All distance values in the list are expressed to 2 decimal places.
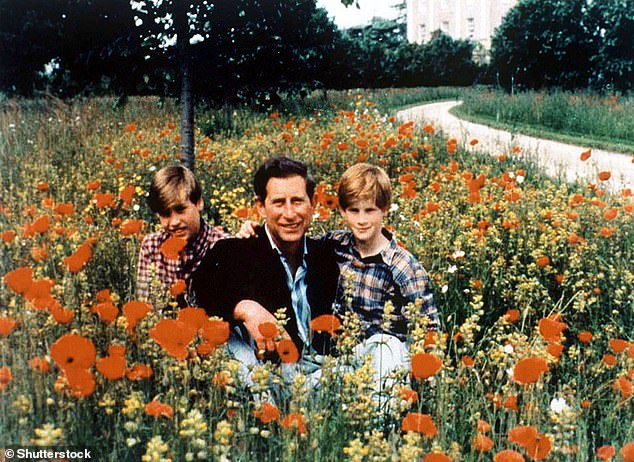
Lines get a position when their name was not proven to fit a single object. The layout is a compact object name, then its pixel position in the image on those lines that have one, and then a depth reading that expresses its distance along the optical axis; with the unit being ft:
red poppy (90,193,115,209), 7.86
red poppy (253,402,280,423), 4.40
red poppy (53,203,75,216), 6.98
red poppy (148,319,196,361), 4.30
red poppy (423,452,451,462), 3.76
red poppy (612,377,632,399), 4.77
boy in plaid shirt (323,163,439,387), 7.82
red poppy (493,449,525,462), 3.93
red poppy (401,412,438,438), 4.26
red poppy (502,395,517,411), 4.75
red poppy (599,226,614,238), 8.93
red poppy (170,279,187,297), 5.36
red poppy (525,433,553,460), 3.97
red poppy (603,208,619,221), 9.16
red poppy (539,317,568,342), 4.75
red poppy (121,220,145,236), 7.12
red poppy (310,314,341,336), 5.21
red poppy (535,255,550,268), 7.41
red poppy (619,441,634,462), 3.96
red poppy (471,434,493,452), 4.39
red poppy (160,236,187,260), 5.88
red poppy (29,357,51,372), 4.31
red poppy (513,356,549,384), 4.29
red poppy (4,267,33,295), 4.50
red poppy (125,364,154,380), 4.43
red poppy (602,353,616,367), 5.51
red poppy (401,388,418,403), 4.99
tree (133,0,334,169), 9.92
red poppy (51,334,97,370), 3.82
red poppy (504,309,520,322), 5.86
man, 7.13
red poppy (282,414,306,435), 4.33
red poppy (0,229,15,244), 5.72
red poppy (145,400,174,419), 4.06
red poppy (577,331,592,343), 5.63
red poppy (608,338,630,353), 5.26
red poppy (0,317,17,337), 4.20
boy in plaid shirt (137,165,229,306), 8.78
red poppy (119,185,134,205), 8.31
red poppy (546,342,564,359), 4.92
